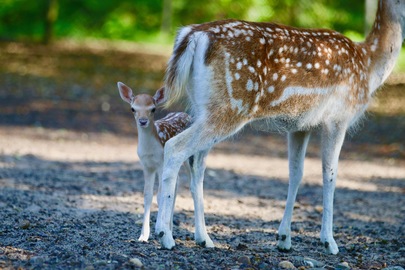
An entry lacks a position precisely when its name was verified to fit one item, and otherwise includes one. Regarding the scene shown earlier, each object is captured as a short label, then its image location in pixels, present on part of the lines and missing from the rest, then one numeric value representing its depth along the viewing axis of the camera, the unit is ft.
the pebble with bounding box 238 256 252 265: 36.73
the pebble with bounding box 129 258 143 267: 34.19
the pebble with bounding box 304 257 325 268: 38.55
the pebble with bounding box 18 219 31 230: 42.39
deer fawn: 40.98
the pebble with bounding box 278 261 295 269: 37.09
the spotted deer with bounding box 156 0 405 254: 38.45
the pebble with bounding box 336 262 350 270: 38.75
